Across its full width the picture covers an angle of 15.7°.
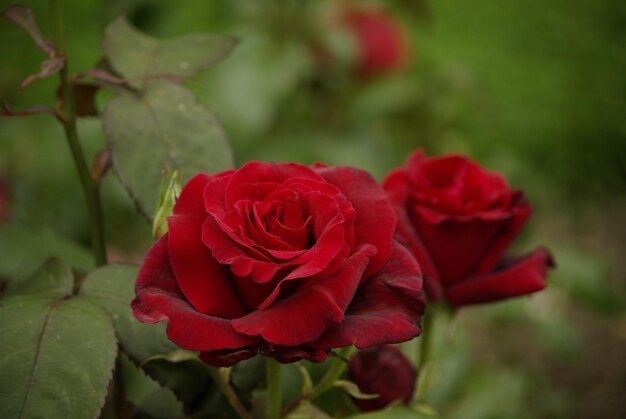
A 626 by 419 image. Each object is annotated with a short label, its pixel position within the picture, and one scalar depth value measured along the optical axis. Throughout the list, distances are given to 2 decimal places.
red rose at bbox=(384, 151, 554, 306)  0.89
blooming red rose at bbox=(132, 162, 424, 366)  0.79
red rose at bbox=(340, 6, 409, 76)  2.07
